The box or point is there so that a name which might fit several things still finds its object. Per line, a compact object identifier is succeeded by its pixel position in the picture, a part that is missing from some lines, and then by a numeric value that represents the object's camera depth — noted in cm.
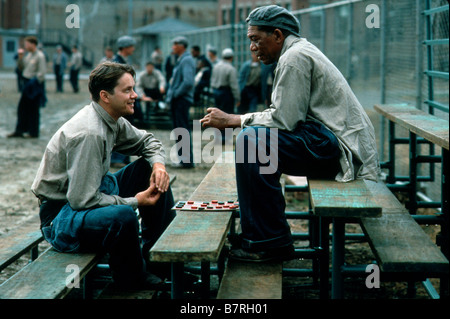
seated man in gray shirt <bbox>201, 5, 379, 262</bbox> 371
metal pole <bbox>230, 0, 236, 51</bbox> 1552
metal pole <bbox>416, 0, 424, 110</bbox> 728
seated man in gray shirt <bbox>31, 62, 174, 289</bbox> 371
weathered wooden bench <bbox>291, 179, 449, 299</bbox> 322
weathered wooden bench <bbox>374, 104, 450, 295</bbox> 419
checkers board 395
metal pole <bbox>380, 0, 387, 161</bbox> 827
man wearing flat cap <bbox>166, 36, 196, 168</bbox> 1045
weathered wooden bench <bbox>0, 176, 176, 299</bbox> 317
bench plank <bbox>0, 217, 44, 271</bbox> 389
